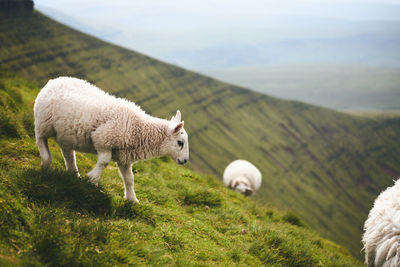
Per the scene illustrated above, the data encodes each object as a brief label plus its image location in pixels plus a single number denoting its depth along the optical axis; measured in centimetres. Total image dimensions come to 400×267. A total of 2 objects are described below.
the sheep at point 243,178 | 1889
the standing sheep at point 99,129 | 573
